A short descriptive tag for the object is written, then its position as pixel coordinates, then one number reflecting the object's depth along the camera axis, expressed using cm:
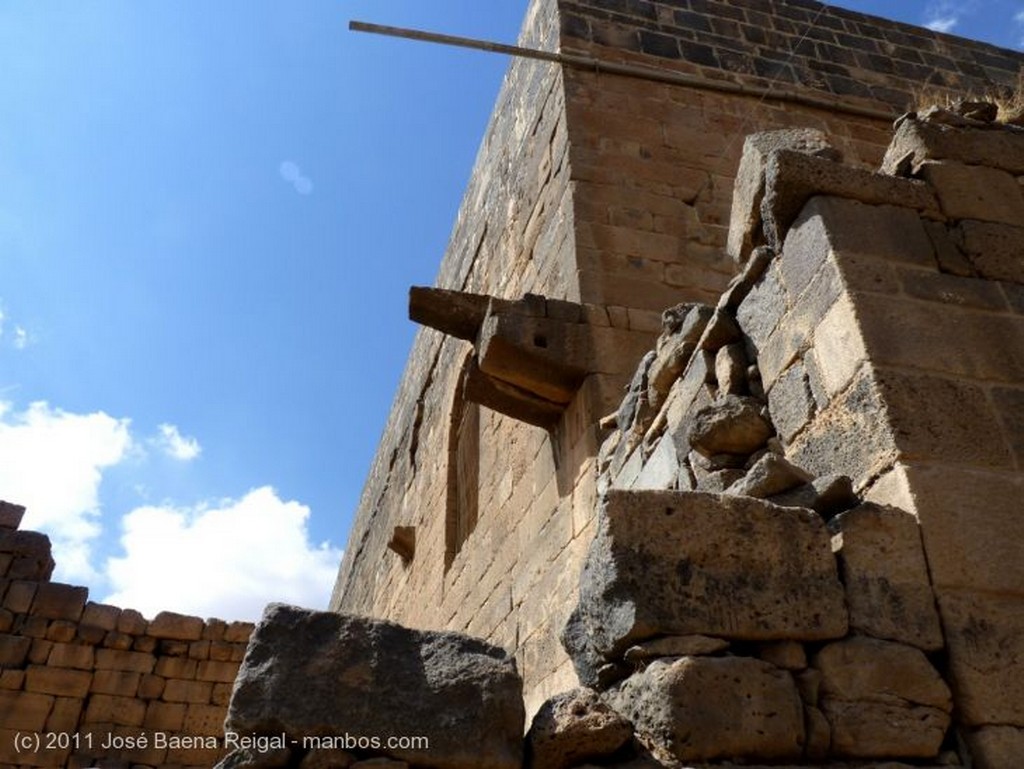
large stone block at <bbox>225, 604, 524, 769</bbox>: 178
